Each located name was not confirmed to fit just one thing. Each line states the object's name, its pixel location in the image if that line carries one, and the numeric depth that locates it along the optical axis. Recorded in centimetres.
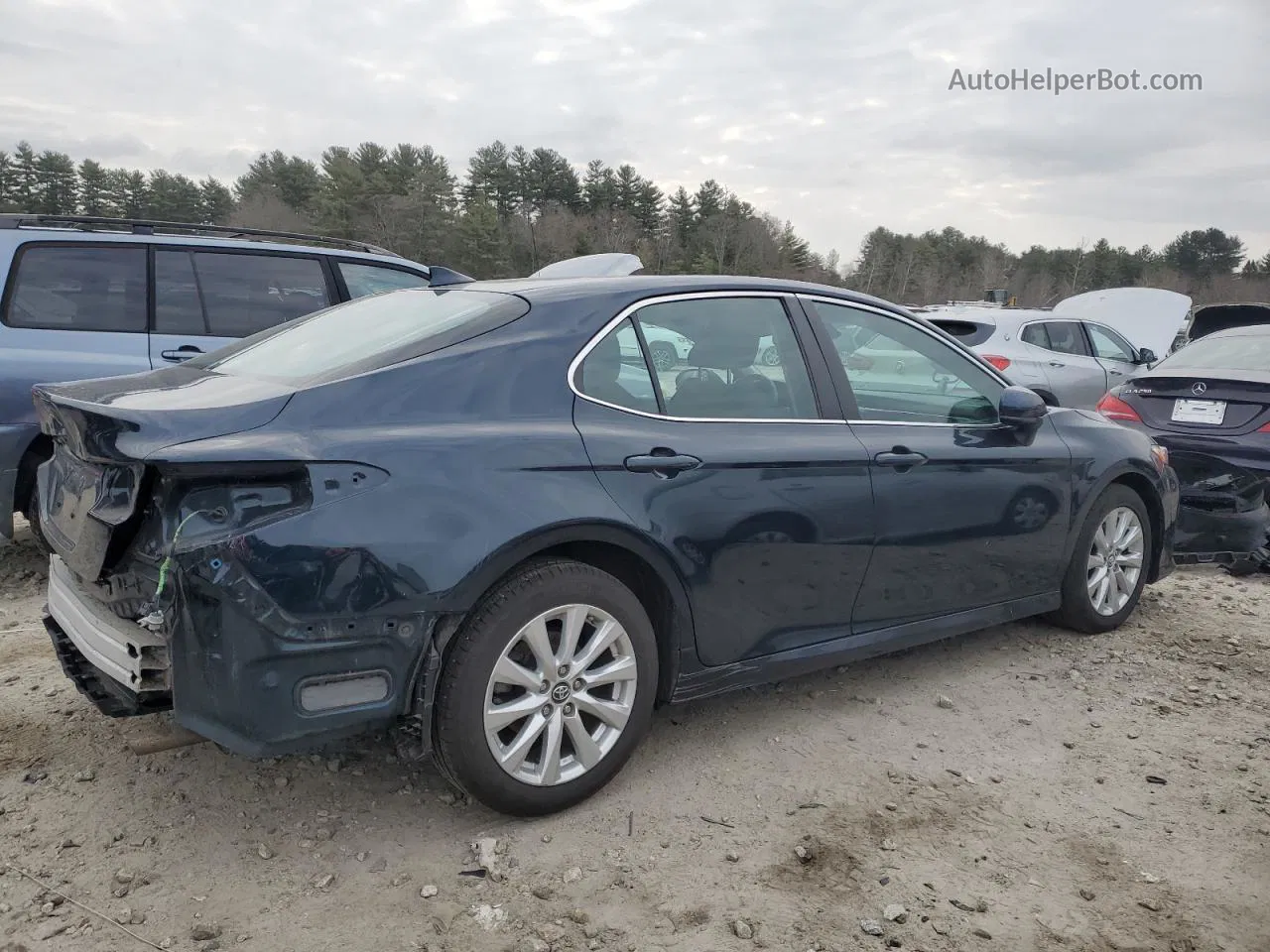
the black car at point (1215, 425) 532
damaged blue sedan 225
